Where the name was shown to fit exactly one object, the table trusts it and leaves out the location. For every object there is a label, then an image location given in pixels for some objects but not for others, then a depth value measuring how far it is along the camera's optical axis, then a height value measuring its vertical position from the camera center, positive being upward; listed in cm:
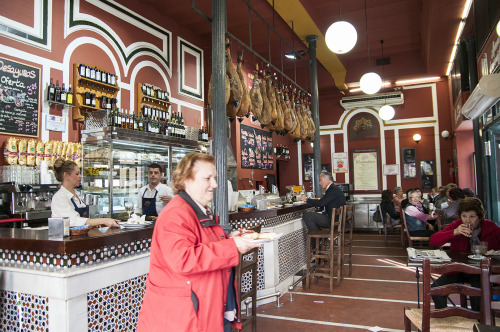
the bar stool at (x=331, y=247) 487 -94
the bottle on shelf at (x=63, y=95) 489 +126
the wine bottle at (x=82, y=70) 515 +170
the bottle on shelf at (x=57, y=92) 484 +130
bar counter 225 -64
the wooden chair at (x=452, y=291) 201 -64
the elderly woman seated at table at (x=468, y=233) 312 -50
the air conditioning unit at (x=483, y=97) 411 +111
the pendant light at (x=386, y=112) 956 +183
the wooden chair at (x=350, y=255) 554 -119
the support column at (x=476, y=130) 672 +97
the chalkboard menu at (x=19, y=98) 434 +114
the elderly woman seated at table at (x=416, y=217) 618 -67
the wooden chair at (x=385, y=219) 747 -95
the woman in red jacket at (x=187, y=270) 153 -37
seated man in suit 551 -37
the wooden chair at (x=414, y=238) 614 -103
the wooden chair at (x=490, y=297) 201 -68
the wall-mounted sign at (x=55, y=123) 480 +89
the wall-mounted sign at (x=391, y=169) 1138 +34
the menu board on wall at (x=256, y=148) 898 +95
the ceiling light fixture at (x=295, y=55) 666 +243
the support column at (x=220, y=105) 344 +79
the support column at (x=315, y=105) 734 +162
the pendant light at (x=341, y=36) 476 +196
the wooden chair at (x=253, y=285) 298 -89
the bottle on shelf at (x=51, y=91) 478 +130
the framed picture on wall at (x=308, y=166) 1245 +55
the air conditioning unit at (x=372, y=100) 1100 +255
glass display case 504 +29
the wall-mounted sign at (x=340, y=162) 1195 +64
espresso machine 410 -15
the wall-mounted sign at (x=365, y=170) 1164 +35
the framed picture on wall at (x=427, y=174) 1095 +14
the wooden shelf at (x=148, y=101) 626 +155
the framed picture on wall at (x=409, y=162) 1116 +53
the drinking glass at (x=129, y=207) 361 -22
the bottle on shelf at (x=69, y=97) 495 +125
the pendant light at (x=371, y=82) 704 +195
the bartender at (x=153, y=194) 467 -13
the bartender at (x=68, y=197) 318 -9
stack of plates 288 -33
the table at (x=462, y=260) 267 -65
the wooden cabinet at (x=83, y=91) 513 +143
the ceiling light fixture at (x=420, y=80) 1090 +309
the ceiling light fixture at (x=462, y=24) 626 +298
